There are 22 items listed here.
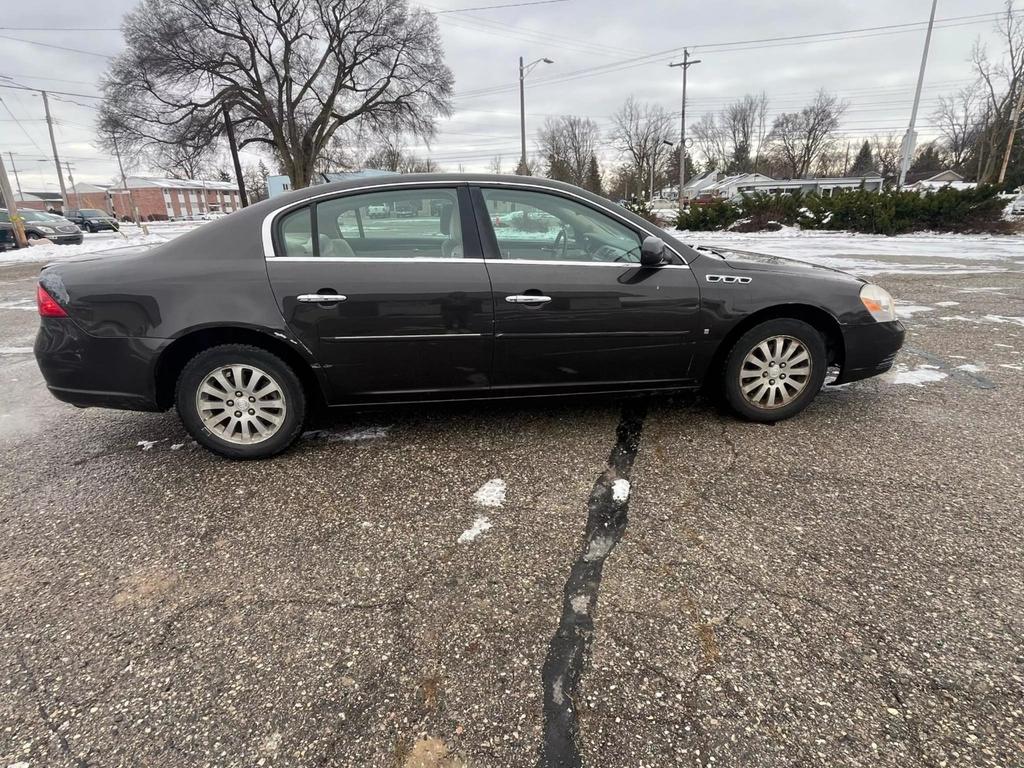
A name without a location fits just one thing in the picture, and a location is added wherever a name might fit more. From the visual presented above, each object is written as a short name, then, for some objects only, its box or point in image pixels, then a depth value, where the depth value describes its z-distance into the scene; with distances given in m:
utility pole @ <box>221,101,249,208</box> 30.89
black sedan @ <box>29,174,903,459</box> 3.11
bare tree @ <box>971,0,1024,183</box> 39.53
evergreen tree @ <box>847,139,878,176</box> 87.00
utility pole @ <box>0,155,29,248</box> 18.86
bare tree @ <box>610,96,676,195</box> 70.56
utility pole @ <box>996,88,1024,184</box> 36.62
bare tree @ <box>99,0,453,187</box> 30.07
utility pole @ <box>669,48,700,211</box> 37.09
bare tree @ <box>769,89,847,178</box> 73.69
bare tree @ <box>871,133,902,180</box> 78.92
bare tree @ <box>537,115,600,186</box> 67.96
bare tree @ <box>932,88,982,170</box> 58.02
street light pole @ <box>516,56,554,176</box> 27.38
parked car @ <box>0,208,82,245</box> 22.33
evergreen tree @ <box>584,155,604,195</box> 66.49
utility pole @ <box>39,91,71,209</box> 45.04
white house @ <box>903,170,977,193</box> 68.06
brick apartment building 87.88
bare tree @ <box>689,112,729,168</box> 84.06
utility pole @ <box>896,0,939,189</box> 24.45
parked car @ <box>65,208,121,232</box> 37.69
